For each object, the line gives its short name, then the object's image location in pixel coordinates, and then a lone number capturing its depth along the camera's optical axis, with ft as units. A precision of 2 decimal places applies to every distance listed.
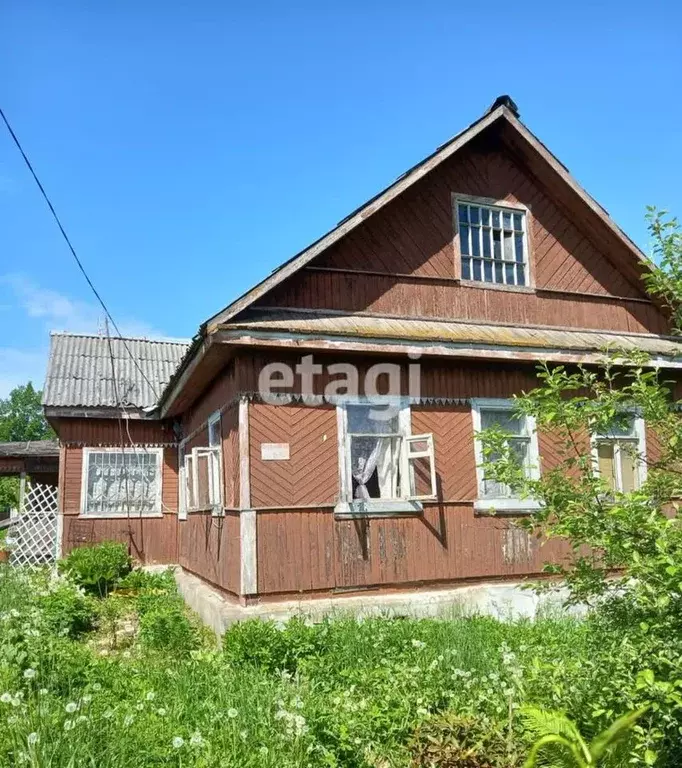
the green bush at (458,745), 12.80
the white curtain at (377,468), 28.12
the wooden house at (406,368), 26.48
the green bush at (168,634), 23.13
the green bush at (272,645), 19.60
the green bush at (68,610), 25.05
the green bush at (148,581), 38.96
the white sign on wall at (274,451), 26.31
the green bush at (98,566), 38.47
